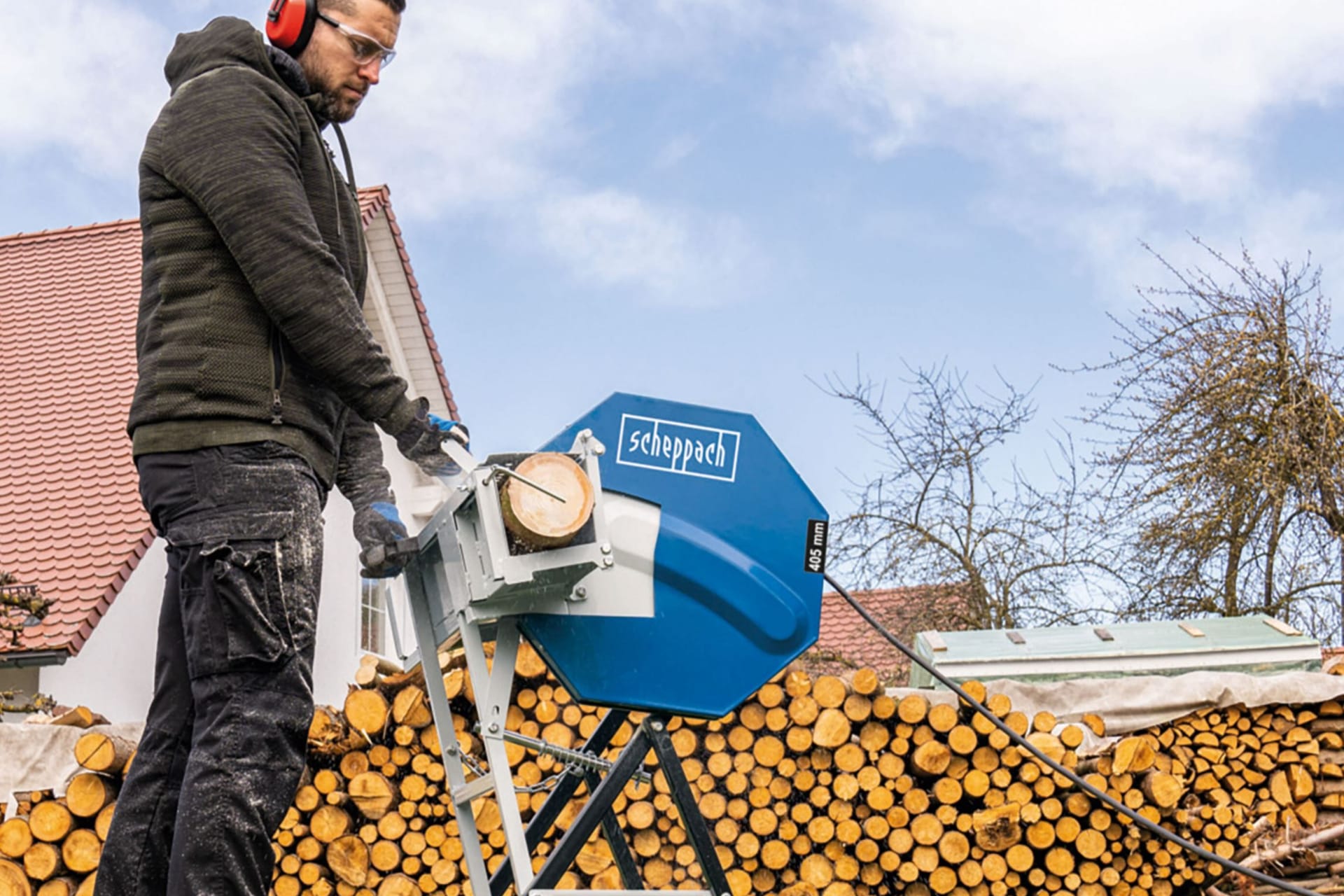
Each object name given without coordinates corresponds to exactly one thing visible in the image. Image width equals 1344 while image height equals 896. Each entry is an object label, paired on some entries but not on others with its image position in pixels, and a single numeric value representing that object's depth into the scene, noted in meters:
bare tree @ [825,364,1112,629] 13.59
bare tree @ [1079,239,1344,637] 12.20
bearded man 2.23
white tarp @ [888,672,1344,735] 5.29
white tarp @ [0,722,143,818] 5.00
